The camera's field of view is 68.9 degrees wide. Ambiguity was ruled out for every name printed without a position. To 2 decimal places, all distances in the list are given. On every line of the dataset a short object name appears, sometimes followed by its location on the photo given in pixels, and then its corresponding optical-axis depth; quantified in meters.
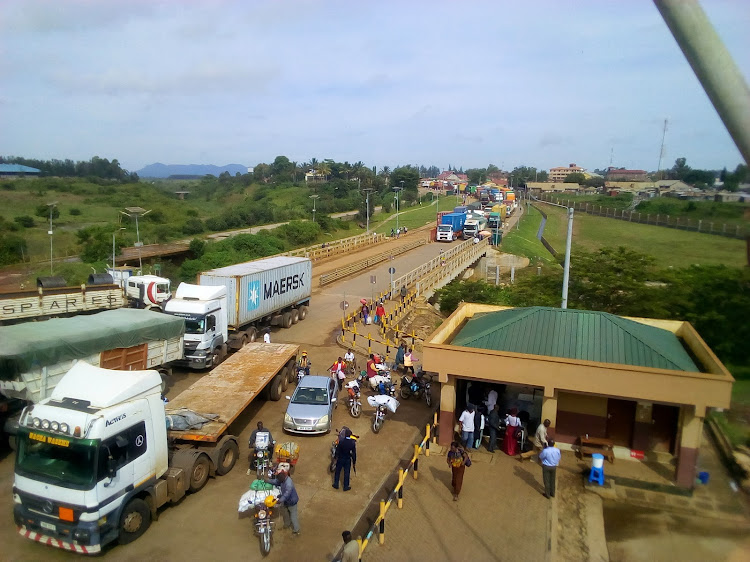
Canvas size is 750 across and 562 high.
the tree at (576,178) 179.75
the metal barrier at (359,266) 37.56
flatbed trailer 11.59
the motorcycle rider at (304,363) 17.88
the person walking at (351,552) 7.65
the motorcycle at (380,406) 14.50
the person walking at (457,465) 10.66
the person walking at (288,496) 9.32
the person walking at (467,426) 12.81
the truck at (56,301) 17.91
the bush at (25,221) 59.31
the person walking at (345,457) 10.98
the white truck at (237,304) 18.17
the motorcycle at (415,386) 16.97
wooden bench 12.72
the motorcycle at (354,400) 15.48
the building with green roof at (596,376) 11.41
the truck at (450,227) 59.84
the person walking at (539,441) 11.71
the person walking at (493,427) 13.02
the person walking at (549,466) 10.78
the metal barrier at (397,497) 9.15
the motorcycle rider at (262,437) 11.81
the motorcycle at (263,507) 8.95
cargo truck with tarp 12.15
